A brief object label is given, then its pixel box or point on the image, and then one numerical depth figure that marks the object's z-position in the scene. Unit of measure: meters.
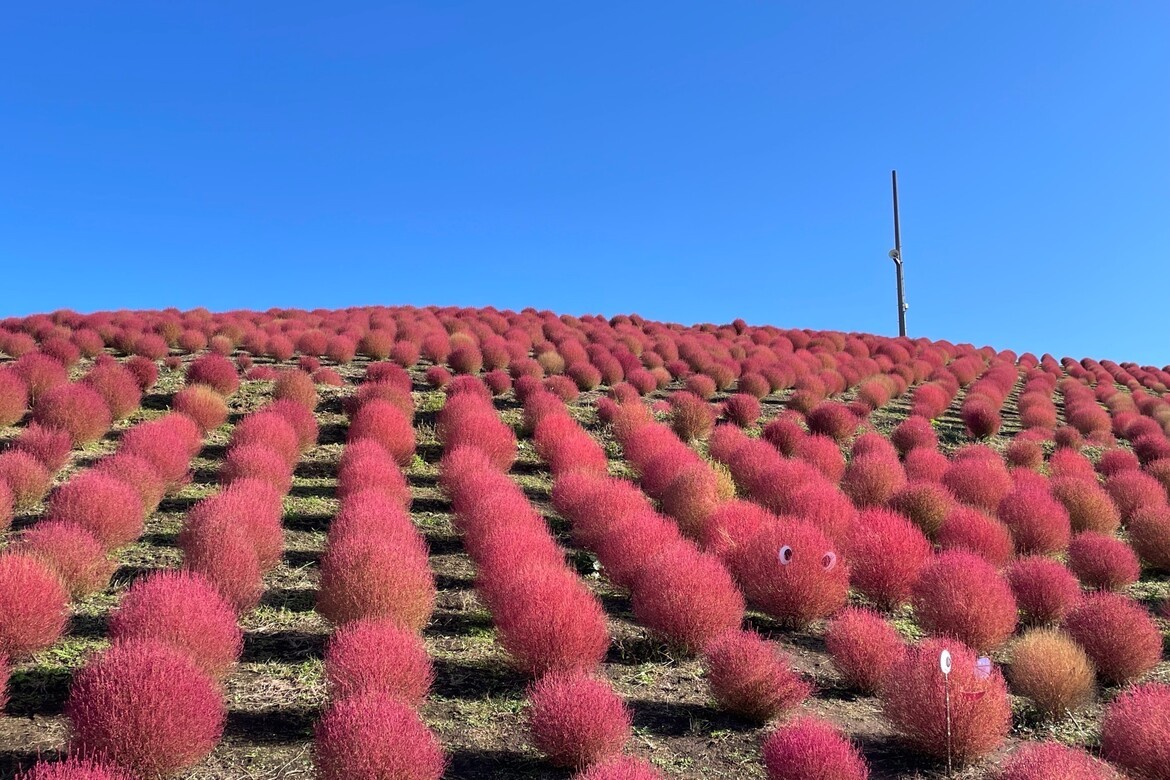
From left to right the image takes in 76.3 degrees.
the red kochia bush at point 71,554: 4.89
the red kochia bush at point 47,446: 7.07
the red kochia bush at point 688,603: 4.77
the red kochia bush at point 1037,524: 7.09
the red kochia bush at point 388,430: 8.41
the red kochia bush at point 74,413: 7.85
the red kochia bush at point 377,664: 3.67
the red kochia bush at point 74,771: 2.69
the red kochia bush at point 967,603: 4.97
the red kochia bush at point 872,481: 8.05
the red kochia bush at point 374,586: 4.64
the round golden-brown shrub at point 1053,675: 4.32
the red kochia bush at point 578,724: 3.49
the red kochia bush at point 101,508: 5.53
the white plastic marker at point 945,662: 3.17
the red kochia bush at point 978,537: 6.43
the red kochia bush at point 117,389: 8.78
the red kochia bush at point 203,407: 8.86
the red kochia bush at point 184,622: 3.86
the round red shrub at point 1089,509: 7.91
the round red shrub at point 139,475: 6.39
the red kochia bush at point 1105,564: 6.40
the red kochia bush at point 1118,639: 4.80
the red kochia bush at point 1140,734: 3.45
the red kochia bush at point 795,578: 5.29
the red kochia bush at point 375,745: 3.03
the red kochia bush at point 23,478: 6.37
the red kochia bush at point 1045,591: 5.59
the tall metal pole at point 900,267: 23.16
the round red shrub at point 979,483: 8.12
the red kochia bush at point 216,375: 9.98
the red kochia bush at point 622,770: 3.04
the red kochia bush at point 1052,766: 3.16
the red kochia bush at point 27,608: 4.06
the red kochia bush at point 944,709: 3.72
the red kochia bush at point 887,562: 5.71
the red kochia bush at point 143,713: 3.10
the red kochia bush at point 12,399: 8.17
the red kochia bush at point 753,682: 4.01
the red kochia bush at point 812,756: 3.24
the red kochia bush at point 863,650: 4.46
